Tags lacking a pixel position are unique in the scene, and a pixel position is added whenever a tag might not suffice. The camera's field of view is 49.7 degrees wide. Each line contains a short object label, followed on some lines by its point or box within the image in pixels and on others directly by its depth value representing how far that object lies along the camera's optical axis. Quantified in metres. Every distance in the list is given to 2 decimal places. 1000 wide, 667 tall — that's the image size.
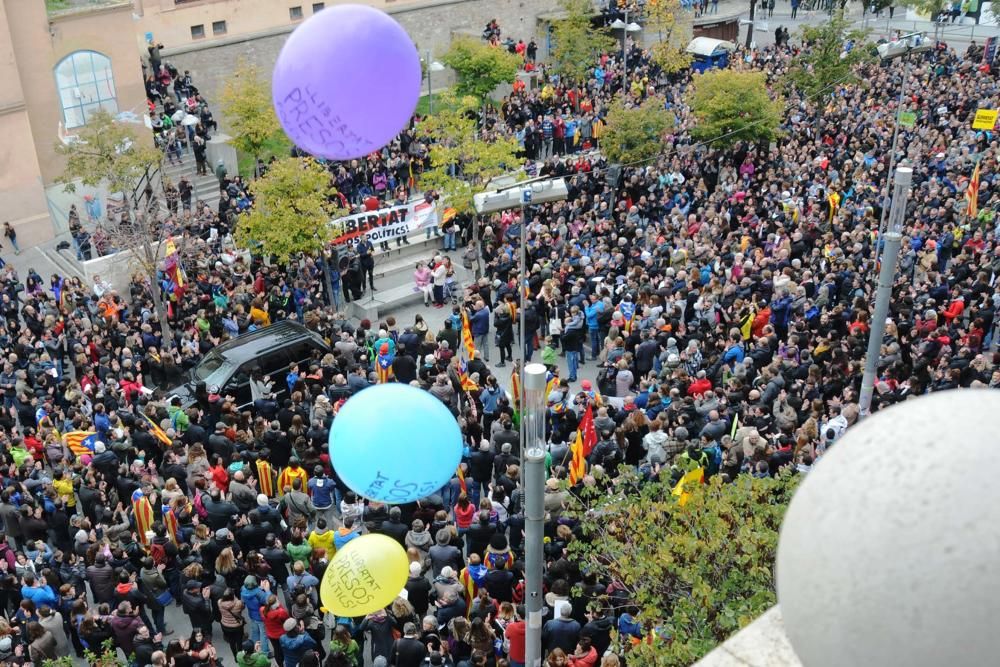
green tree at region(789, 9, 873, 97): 30.28
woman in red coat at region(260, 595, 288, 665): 12.20
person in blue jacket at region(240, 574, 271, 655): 12.44
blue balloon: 10.17
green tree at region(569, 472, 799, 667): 9.62
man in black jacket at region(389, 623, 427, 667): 11.36
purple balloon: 9.43
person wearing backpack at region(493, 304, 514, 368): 19.98
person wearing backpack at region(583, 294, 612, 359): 19.69
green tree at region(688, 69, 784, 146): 27.77
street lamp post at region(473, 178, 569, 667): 9.91
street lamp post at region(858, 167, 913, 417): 13.95
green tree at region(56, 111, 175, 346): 22.95
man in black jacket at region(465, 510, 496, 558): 13.52
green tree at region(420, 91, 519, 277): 24.88
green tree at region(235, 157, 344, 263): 22.08
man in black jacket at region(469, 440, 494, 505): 15.14
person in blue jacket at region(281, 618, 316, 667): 11.79
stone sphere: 3.49
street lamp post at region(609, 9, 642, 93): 33.44
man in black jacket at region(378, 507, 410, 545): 13.54
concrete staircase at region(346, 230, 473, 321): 23.78
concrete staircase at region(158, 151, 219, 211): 30.05
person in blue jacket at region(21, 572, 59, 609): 12.72
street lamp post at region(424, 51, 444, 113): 33.28
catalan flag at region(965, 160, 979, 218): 23.34
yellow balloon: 10.98
